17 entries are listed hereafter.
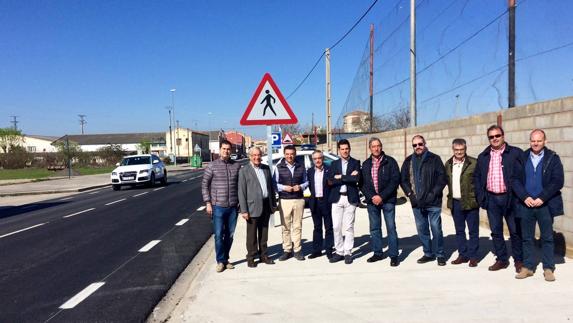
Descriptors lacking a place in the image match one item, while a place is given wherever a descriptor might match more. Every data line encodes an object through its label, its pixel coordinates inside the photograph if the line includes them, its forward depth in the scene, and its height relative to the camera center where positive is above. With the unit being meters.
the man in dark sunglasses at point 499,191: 5.25 -0.52
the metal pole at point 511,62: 7.60 +1.45
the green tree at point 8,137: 72.50 +3.34
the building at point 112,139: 110.31 +4.32
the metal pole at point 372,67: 18.38 +3.41
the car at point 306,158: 12.77 -0.18
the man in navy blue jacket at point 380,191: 5.91 -0.54
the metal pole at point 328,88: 23.36 +3.29
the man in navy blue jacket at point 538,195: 4.88 -0.54
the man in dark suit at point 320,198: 6.25 -0.66
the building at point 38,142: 101.81 +3.37
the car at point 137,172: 21.95 -0.82
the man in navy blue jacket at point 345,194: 6.04 -0.59
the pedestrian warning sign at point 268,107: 7.40 +0.75
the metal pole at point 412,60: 13.00 +2.57
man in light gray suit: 5.98 -0.65
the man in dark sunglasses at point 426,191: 5.79 -0.54
